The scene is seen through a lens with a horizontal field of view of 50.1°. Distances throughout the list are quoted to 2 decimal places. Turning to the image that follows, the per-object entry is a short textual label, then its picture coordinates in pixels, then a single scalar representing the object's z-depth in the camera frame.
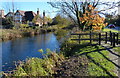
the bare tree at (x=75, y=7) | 18.64
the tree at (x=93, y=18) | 14.51
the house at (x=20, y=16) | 49.24
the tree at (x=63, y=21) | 29.29
